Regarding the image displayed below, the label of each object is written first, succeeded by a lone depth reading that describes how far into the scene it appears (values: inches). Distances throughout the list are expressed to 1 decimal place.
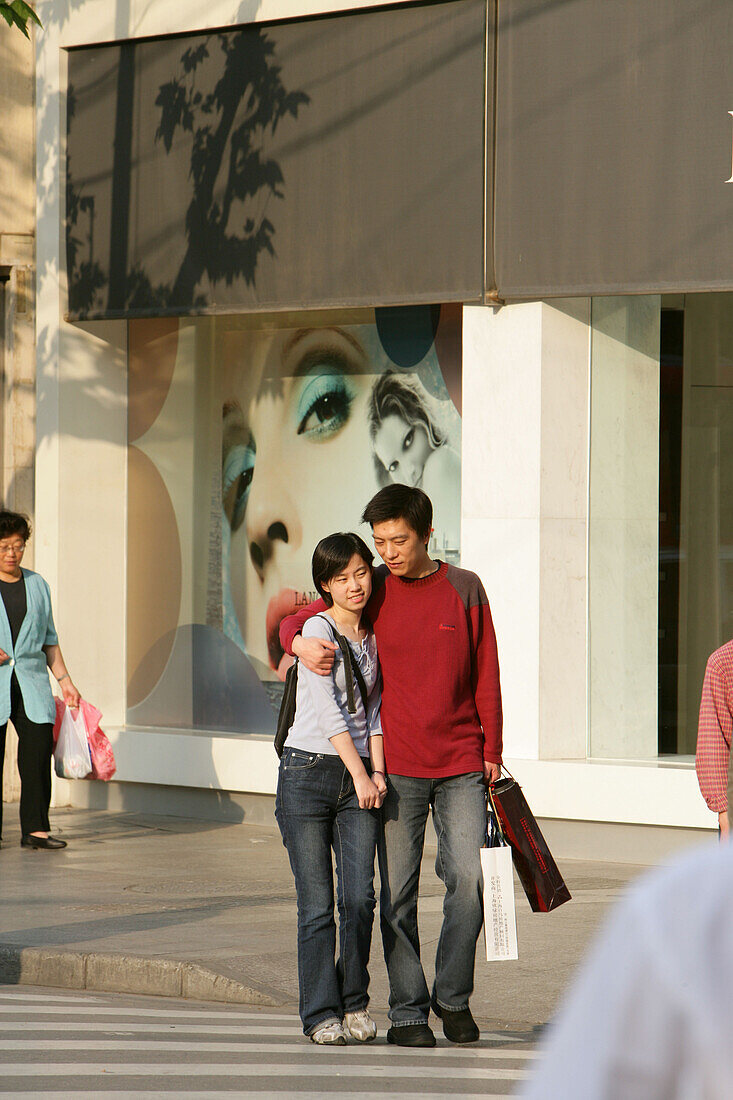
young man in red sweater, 465.1
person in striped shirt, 462.3
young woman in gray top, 462.9
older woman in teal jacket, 831.7
